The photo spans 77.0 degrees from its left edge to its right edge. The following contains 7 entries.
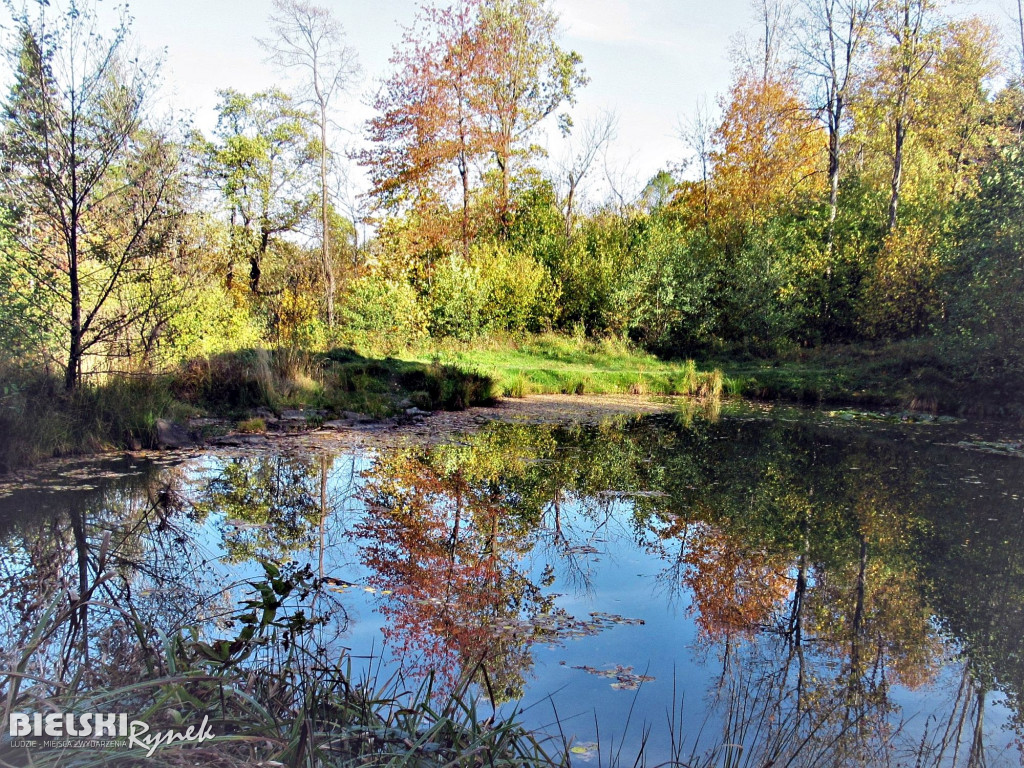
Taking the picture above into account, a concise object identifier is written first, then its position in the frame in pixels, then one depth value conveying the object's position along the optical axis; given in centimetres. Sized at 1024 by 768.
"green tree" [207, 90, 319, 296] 2566
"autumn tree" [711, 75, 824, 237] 2311
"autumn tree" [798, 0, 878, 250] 1938
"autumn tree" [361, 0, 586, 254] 2225
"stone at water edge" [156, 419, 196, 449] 782
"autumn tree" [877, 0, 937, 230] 1827
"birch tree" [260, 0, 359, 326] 1919
